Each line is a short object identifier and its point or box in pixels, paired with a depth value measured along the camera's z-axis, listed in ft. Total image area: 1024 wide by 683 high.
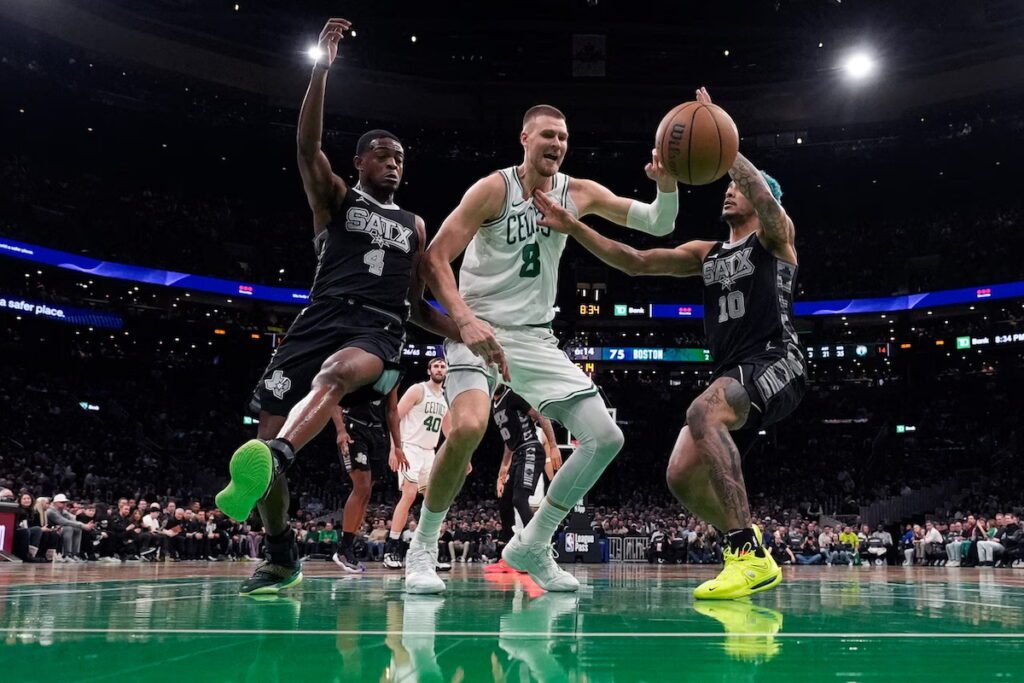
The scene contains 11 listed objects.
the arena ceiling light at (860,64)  92.58
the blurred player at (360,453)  25.99
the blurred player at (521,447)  25.53
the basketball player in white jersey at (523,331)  14.84
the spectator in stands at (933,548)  74.49
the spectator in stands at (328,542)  62.14
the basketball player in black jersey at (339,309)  13.44
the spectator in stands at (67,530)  48.57
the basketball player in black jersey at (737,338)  14.44
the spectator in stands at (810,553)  75.97
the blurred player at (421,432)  29.99
